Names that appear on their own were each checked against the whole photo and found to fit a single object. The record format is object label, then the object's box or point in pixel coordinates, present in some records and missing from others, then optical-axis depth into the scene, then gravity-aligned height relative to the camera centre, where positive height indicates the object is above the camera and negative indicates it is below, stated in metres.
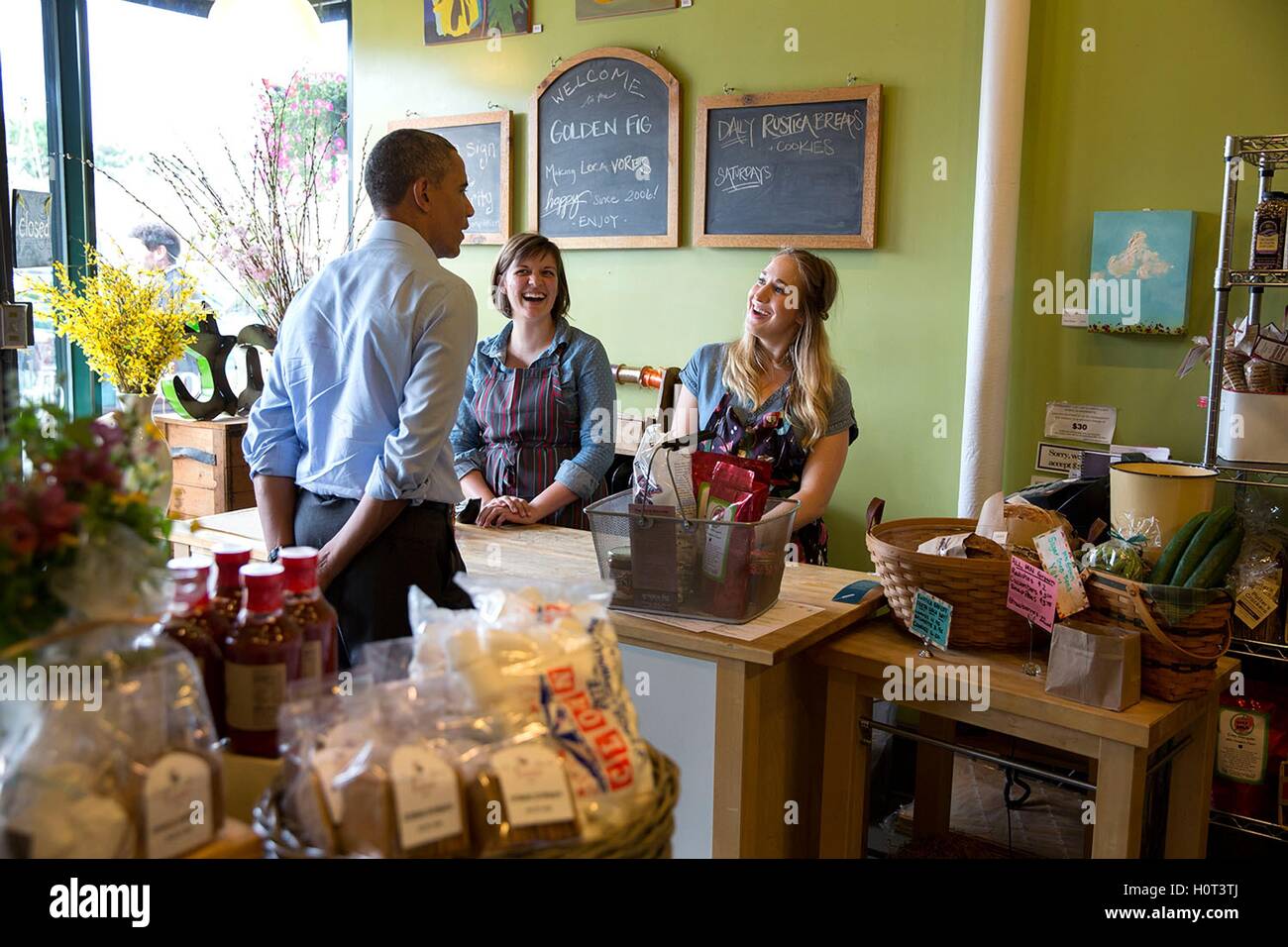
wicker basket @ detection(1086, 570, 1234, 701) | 1.75 -0.49
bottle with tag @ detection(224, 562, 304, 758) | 1.05 -0.32
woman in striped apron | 3.07 -0.21
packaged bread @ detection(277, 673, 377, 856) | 0.85 -0.34
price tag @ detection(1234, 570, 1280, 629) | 2.43 -0.58
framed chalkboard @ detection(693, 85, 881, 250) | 3.64 +0.54
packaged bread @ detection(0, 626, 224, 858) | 0.79 -0.33
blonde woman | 2.83 -0.15
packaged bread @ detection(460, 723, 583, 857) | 0.87 -0.37
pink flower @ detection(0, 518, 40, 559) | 0.80 -0.16
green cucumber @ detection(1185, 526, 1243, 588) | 1.77 -0.36
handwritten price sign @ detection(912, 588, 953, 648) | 1.95 -0.50
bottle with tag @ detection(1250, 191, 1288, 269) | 2.61 +0.25
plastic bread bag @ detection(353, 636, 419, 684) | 1.00 -0.31
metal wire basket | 1.91 -0.41
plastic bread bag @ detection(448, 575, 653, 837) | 0.93 -0.32
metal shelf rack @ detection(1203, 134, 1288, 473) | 2.59 +0.14
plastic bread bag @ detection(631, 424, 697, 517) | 1.90 -0.26
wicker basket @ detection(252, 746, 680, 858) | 0.86 -0.41
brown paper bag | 1.72 -0.52
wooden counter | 1.89 -0.70
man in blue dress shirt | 1.94 -0.15
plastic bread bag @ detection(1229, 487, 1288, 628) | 2.44 -0.52
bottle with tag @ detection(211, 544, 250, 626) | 1.10 -0.26
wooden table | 1.71 -0.65
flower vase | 0.92 -0.12
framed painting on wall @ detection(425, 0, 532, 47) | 4.42 +1.23
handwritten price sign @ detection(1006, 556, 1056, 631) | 1.82 -0.43
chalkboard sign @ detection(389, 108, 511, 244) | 4.50 +0.64
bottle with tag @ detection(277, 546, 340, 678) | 1.08 -0.28
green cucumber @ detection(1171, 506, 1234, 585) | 1.79 -0.33
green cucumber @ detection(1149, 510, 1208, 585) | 1.83 -0.36
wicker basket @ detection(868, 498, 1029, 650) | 1.92 -0.45
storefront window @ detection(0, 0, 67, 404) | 4.50 +0.81
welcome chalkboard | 4.08 +0.65
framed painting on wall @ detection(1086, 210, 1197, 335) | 3.11 +0.18
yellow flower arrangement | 3.67 -0.04
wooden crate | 4.02 -0.54
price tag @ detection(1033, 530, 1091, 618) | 1.82 -0.39
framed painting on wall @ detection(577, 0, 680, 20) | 4.05 +1.17
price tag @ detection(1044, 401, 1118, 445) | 3.29 -0.26
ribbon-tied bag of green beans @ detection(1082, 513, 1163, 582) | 1.87 -0.37
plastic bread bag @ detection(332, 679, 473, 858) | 0.84 -0.36
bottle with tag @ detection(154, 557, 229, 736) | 1.05 -0.30
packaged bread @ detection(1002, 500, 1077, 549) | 2.04 -0.35
